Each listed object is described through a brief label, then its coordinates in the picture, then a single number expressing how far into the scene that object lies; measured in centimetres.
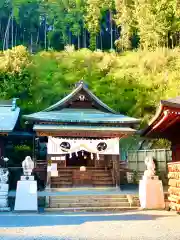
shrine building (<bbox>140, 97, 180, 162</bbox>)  980
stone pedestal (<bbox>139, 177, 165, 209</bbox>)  1398
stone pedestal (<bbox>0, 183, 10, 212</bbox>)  1434
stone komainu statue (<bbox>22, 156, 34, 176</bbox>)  1448
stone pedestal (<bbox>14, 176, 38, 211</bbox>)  1382
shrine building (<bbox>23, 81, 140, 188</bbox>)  1823
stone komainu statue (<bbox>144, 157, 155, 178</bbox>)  1433
